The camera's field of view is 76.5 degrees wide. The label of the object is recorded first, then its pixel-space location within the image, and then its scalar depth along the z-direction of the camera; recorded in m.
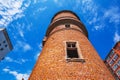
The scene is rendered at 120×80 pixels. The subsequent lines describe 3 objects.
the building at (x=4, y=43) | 21.83
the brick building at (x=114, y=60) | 27.77
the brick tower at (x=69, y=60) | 3.73
